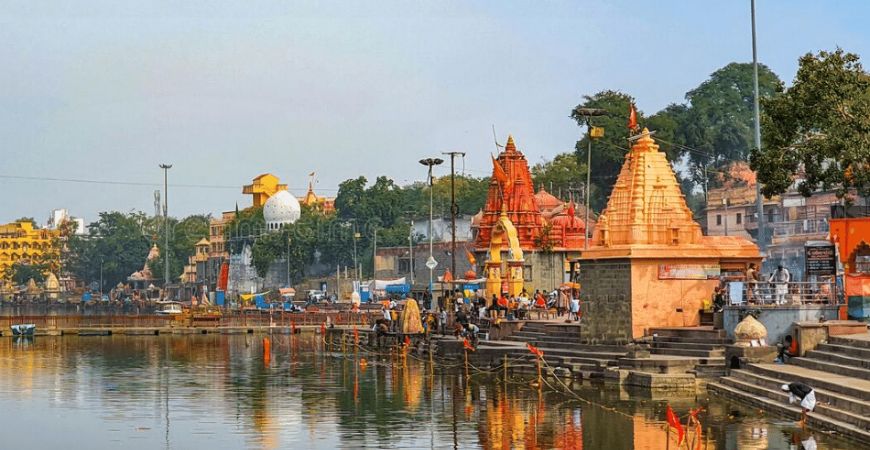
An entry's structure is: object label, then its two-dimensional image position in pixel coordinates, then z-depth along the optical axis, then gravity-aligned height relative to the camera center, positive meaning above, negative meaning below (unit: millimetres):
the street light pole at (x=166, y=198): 92500 +7400
